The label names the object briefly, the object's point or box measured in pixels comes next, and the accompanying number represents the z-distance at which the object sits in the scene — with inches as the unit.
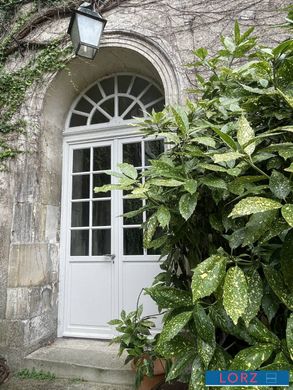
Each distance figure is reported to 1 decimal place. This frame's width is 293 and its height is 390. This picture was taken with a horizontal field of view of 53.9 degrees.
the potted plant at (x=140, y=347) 72.2
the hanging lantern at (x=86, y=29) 101.8
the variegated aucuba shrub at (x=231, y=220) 33.0
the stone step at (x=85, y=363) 95.3
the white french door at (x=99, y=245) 124.1
